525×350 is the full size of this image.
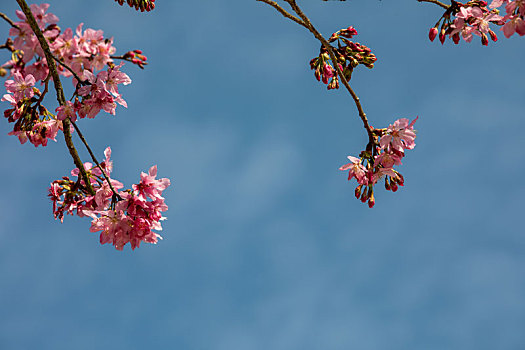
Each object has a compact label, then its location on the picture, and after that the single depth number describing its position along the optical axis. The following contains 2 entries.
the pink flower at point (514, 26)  7.16
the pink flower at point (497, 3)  7.87
